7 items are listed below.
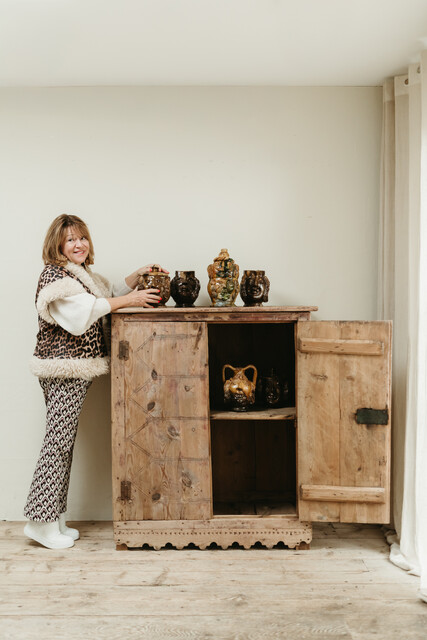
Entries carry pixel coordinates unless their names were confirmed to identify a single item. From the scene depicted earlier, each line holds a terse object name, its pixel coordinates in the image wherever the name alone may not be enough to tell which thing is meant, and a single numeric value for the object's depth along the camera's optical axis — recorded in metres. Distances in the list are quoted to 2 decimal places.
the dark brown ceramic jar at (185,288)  2.87
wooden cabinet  2.62
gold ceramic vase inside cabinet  2.84
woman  2.70
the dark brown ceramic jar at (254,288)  2.85
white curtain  2.48
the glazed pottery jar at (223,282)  2.83
